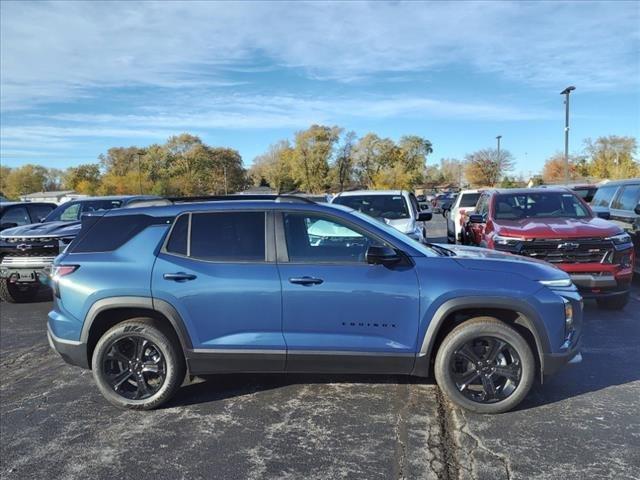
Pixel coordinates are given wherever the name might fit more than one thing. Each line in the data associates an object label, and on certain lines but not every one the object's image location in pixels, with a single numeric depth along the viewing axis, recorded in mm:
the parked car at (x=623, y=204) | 8820
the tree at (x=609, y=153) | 55906
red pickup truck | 6613
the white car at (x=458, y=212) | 13586
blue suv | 3912
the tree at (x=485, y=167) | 67331
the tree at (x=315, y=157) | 82938
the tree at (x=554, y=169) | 74000
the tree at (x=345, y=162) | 82250
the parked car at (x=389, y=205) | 10195
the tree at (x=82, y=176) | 97875
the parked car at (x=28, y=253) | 8250
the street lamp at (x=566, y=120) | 25431
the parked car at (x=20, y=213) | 11273
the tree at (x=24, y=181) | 114312
